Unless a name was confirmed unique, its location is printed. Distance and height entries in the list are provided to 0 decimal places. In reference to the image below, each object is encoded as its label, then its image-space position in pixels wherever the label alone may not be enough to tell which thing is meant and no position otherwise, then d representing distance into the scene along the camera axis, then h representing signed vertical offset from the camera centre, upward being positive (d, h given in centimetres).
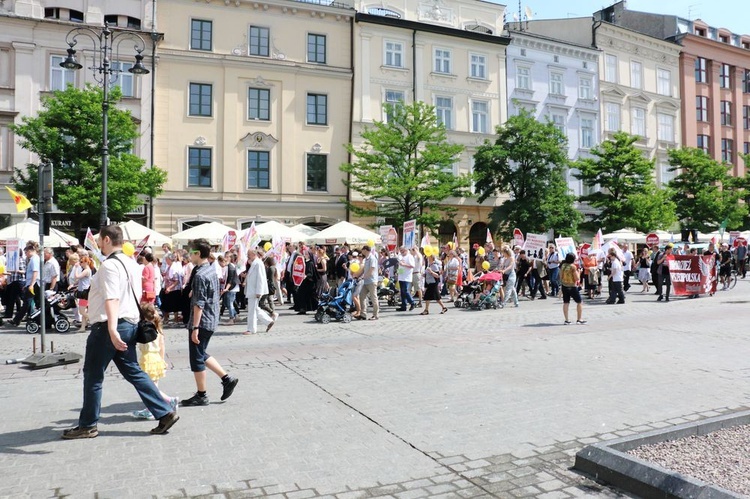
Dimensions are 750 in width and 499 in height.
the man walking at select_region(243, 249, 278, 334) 1233 -59
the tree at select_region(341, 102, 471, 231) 3002 +479
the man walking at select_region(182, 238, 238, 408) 648 -68
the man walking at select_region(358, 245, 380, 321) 1498 -43
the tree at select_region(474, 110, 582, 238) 3281 +488
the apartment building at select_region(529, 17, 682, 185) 4238 +1315
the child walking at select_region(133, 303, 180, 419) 612 -98
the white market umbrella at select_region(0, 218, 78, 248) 1911 +92
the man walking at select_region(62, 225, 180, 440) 526 -64
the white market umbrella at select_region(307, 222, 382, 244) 2306 +109
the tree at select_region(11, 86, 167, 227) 2423 +456
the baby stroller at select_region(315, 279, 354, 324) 1466 -104
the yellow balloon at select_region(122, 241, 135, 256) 961 +24
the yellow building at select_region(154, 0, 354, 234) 3064 +801
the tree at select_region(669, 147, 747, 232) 4119 +480
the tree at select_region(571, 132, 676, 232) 3547 +447
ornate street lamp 1828 +566
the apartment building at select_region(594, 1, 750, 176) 4744 +1490
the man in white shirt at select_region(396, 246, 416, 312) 1669 -37
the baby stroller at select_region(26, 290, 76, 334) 1352 -119
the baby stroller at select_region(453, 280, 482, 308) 1794 -87
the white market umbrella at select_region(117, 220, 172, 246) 2122 +102
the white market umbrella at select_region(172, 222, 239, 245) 2253 +113
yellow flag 1069 +109
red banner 2025 -34
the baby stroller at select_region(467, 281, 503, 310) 1742 -103
